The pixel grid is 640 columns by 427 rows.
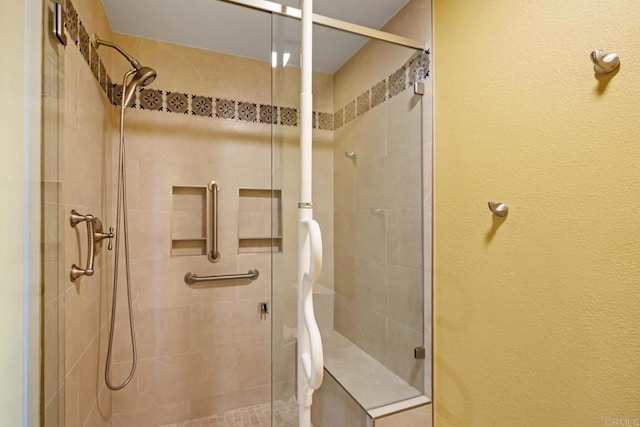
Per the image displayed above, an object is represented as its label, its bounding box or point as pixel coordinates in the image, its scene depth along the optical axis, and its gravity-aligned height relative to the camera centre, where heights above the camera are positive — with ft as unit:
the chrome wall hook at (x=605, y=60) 2.32 +1.22
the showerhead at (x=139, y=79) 4.77 +2.21
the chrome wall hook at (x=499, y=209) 3.19 +0.05
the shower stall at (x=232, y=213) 3.48 -0.02
